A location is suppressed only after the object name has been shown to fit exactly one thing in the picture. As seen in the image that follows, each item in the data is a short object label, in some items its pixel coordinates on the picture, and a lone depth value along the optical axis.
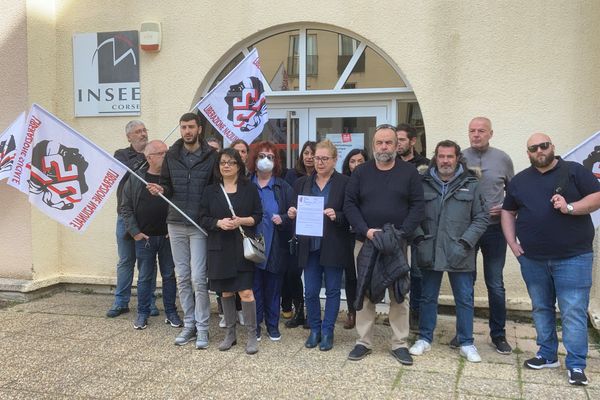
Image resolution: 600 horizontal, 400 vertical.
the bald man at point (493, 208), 4.60
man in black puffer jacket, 4.69
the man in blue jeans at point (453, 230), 4.34
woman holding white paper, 4.54
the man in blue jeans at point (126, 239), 5.37
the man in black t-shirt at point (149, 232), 5.05
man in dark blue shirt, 3.94
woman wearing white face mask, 4.87
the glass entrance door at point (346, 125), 6.28
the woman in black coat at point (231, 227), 4.48
